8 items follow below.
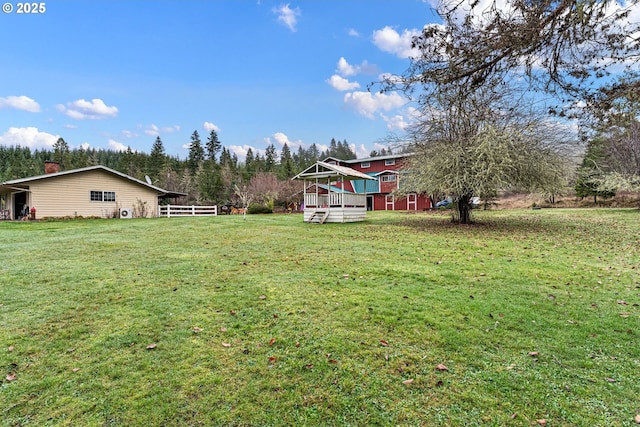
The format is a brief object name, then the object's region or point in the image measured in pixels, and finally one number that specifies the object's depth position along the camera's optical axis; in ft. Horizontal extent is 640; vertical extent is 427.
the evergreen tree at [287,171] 161.13
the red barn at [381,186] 108.88
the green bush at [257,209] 93.04
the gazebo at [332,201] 56.75
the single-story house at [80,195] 66.33
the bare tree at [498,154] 39.27
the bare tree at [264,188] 113.54
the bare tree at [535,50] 11.39
